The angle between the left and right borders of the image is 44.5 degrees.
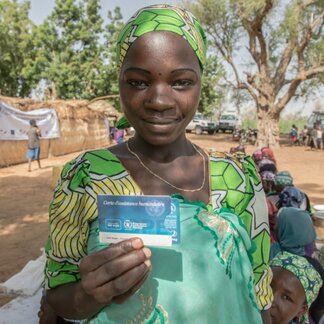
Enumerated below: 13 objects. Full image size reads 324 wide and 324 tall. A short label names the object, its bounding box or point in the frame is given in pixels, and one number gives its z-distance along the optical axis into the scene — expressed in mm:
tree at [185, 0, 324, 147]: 16828
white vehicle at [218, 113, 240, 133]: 31578
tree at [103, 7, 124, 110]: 24344
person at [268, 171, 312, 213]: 3918
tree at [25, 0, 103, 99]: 24109
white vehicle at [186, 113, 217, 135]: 29109
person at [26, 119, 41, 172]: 11344
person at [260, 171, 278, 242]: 3406
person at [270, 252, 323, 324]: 1960
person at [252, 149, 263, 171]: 5771
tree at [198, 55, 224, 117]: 33562
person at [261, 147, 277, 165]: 5496
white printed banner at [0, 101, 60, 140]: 11711
